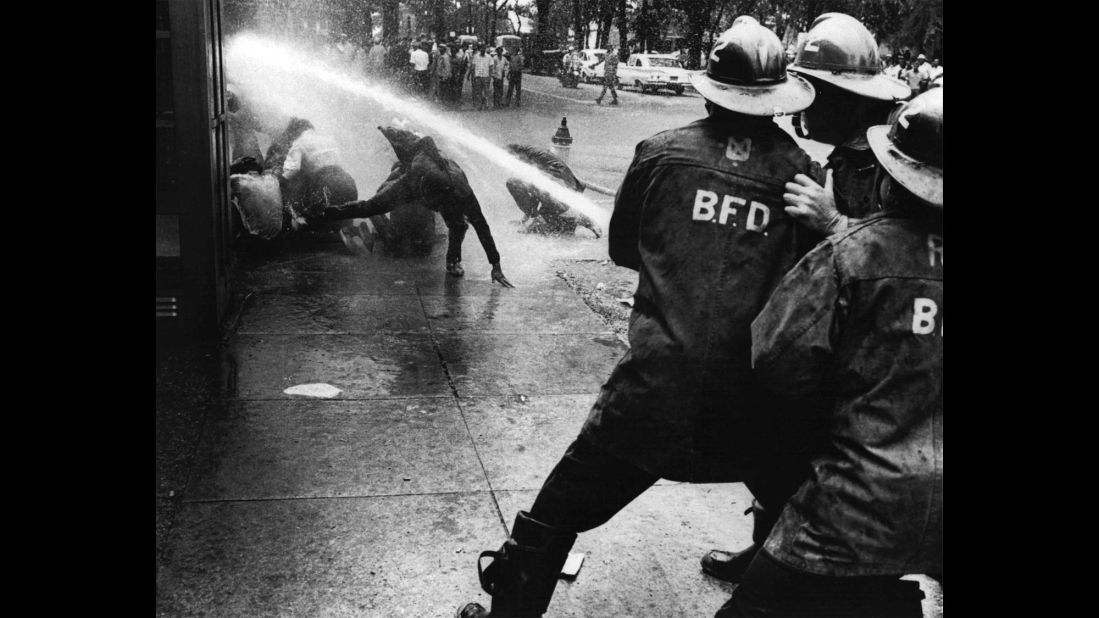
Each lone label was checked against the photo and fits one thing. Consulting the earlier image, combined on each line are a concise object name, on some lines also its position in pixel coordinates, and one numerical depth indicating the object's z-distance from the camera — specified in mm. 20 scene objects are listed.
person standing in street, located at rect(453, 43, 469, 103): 27891
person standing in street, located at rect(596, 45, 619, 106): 30442
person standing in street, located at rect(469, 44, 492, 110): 26820
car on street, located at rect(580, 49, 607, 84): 40156
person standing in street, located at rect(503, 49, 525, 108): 27016
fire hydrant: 11742
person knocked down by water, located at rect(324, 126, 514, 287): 7582
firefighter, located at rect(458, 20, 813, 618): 2602
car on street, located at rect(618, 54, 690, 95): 35469
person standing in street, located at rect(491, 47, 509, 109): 27109
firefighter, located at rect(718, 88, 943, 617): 2072
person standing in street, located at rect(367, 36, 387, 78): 28219
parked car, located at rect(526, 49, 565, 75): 46031
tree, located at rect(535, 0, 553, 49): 44038
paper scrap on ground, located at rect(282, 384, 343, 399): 5074
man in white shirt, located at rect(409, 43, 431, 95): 28062
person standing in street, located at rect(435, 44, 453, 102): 27150
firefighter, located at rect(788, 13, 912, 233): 3299
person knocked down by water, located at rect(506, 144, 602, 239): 9570
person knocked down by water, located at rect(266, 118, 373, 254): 8445
